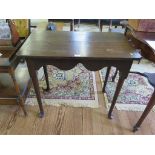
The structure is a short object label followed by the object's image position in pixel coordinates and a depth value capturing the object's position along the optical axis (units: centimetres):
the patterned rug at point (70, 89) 160
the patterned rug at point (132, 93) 158
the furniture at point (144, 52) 102
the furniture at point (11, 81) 114
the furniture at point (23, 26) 185
